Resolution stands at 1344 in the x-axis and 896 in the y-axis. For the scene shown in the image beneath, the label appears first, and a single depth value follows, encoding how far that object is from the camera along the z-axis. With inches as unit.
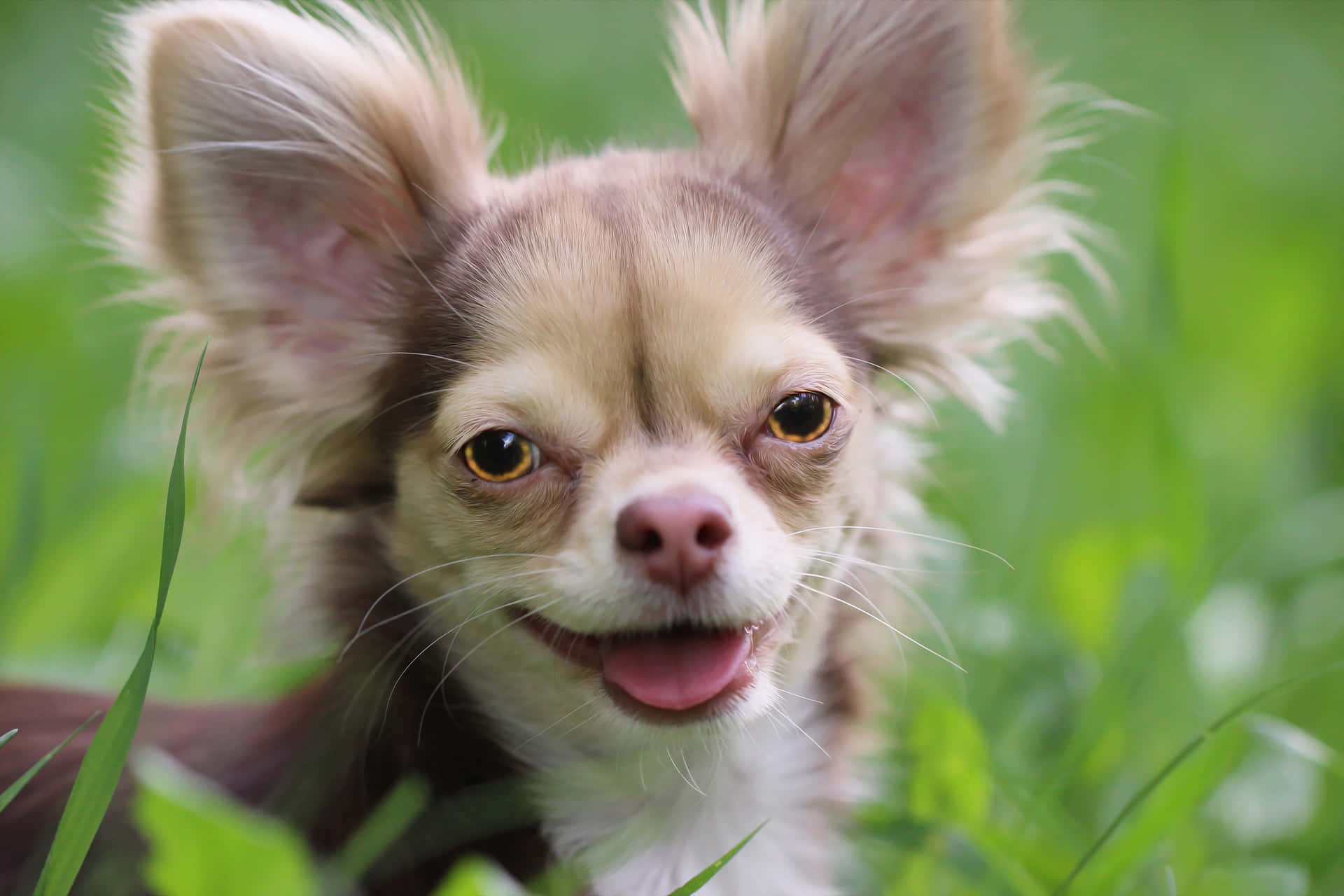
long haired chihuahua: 91.7
